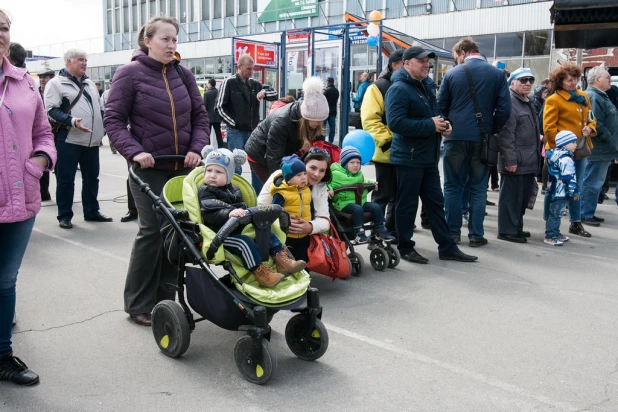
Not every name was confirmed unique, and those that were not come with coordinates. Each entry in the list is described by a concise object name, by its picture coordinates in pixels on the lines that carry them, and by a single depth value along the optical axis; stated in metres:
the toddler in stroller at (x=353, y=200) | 5.83
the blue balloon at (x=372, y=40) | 14.15
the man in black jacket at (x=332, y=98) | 15.71
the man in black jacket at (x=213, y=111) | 13.11
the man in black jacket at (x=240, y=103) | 9.21
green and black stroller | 3.62
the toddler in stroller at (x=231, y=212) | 3.82
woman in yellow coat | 7.43
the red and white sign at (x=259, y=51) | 16.05
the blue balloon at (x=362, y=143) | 6.46
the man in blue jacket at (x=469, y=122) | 6.71
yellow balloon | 14.89
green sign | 28.83
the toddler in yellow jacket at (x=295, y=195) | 4.86
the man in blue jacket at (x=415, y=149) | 6.07
